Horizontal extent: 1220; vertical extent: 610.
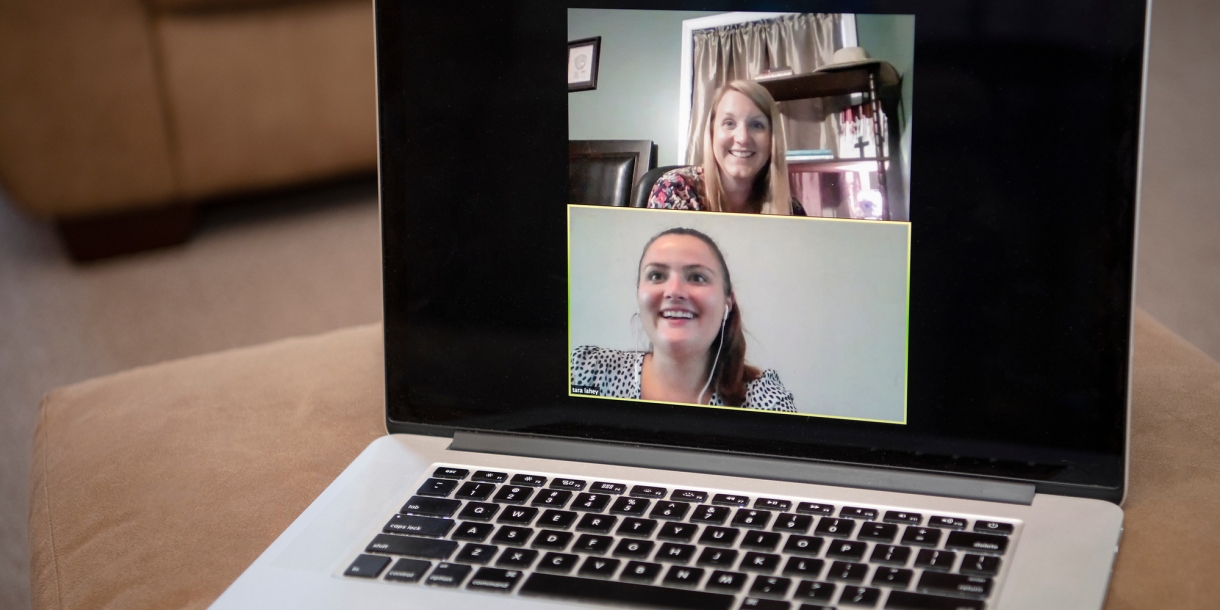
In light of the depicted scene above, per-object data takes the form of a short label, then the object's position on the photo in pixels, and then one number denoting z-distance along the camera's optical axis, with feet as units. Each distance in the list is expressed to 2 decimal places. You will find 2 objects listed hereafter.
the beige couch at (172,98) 4.98
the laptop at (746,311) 1.34
